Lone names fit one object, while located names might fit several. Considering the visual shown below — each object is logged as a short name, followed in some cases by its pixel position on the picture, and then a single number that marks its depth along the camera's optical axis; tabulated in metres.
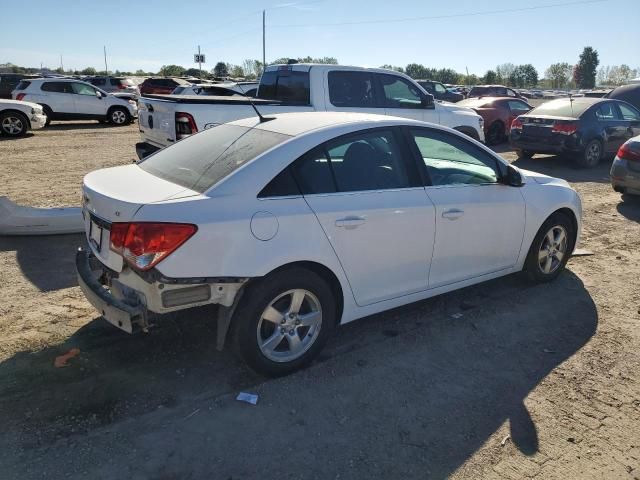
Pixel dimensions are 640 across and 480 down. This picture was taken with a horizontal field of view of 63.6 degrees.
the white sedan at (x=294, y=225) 2.96
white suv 18.14
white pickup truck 6.81
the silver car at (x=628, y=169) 8.12
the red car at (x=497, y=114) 15.39
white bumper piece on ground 5.96
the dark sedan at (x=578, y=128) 11.43
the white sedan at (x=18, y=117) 15.37
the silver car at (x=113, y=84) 28.11
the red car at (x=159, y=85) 27.13
